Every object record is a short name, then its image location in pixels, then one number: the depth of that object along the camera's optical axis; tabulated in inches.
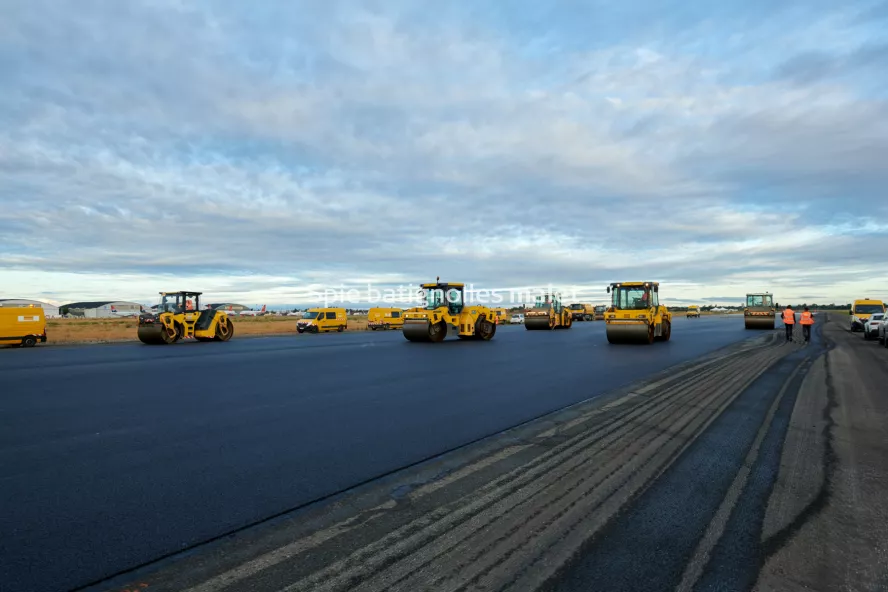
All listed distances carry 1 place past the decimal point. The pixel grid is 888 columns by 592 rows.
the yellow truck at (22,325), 965.2
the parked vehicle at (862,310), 1311.5
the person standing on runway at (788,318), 971.3
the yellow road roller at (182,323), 1017.5
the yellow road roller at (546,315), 1523.1
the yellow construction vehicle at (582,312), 2412.6
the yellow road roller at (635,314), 872.3
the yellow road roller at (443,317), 982.4
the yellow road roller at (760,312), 1414.9
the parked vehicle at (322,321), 1604.3
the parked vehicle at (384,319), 1770.4
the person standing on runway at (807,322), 940.4
